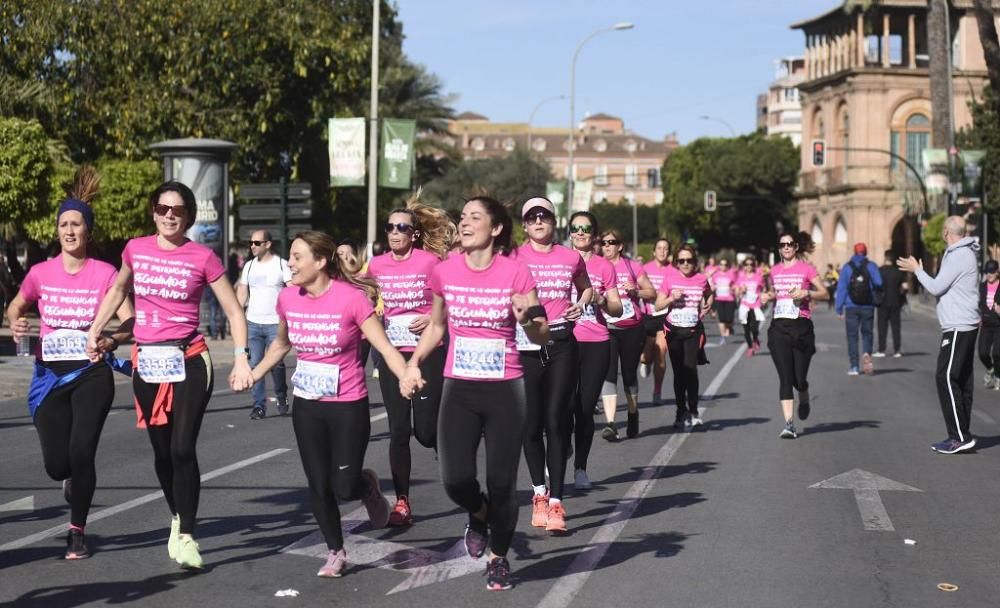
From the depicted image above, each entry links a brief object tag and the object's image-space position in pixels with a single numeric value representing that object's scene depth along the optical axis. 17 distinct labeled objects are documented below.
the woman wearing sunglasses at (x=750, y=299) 27.52
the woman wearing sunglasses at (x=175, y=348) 7.54
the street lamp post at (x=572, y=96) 62.87
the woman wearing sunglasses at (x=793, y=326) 14.30
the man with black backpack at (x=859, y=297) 23.95
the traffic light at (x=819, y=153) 63.38
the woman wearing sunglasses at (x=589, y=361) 10.36
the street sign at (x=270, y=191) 25.95
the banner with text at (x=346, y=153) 31.86
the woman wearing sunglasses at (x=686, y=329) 15.26
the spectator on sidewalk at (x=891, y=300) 27.50
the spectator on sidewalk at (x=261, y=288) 15.64
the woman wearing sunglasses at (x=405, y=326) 9.15
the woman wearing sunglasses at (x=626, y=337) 12.96
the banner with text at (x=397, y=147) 32.44
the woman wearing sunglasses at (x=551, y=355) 8.94
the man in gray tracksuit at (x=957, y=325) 13.27
